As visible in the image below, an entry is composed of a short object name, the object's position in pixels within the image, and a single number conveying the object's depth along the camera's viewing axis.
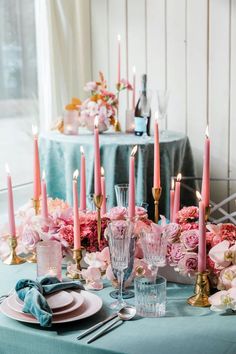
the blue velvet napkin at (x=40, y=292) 1.70
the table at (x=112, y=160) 3.61
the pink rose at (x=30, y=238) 2.11
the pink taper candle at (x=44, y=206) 2.13
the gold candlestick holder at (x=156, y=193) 2.16
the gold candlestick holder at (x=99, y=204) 2.04
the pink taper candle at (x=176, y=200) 2.15
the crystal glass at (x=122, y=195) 2.16
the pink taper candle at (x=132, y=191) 2.03
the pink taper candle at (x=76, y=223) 2.00
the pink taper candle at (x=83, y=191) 2.25
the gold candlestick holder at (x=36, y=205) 2.26
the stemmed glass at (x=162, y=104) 4.02
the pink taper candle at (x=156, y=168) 2.13
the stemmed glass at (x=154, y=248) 1.81
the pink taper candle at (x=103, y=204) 2.22
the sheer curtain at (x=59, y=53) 4.43
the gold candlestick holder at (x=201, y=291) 1.83
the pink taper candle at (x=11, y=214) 2.18
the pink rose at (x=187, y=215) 2.12
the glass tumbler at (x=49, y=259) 1.95
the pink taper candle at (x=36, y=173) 2.26
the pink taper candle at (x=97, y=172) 2.04
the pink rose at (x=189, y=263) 1.89
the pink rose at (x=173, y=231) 1.97
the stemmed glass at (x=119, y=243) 1.80
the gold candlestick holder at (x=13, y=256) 2.17
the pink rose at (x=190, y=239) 1.92
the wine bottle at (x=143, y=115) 3.91
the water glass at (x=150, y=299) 1.78
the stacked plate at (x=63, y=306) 1.73
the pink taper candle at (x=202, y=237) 1.81
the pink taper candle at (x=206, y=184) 1.88
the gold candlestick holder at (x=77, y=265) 2.02
